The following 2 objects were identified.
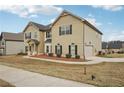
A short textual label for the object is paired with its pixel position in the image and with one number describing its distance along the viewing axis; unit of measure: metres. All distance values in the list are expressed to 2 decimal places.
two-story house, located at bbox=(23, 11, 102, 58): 10.98
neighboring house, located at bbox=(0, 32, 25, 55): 18.77
